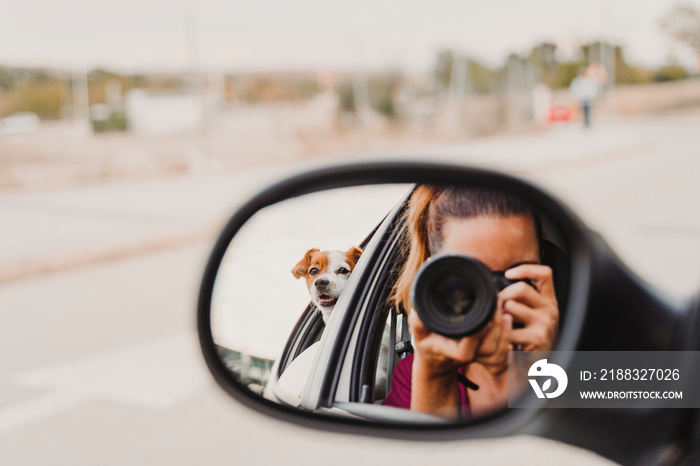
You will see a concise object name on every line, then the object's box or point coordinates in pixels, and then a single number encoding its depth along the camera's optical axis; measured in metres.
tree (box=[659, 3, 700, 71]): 12.24
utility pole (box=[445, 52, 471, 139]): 19.69
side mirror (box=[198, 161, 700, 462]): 0.99
